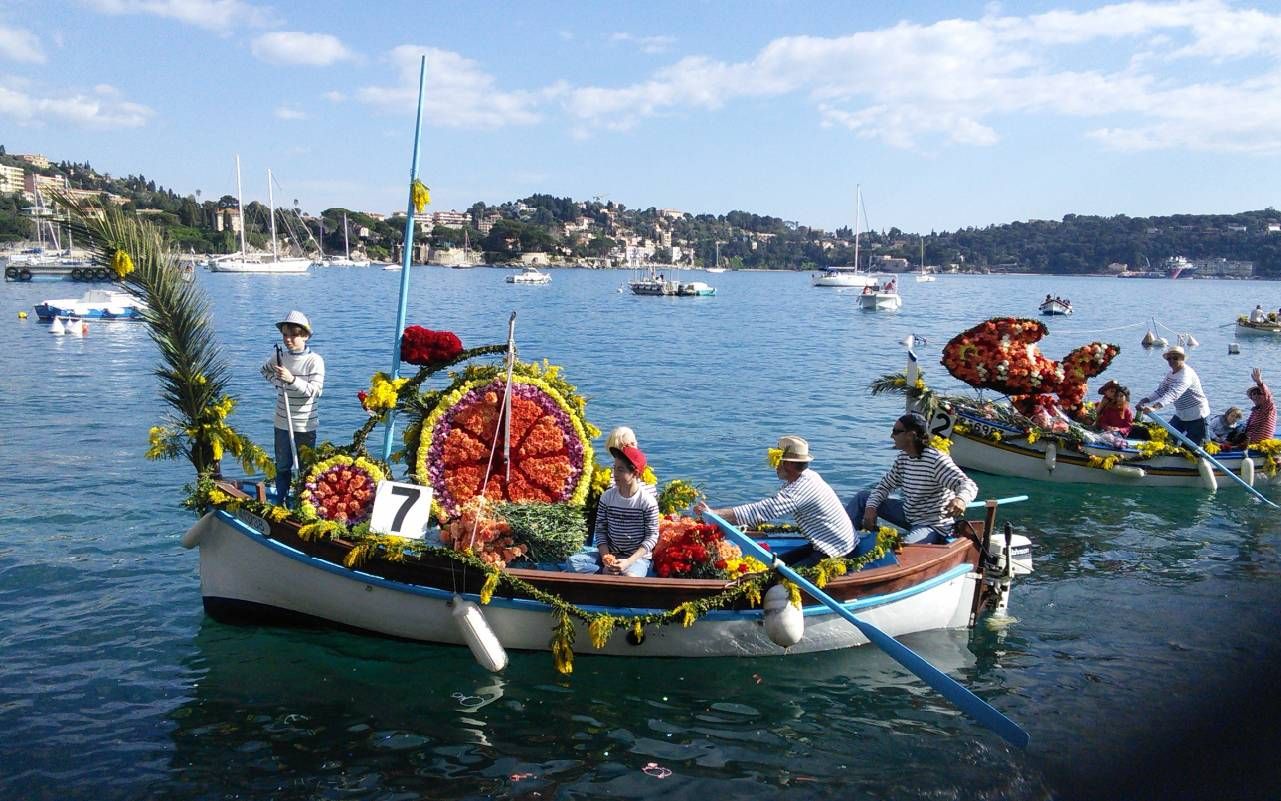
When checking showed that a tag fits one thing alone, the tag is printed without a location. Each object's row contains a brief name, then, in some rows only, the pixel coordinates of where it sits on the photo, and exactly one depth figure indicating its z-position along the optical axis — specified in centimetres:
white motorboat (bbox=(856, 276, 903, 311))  7494
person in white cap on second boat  1572
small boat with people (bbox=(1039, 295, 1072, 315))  7144
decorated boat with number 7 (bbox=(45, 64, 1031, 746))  832
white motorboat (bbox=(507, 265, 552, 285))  11906
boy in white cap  953
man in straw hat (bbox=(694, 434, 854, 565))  848
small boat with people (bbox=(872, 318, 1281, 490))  1440
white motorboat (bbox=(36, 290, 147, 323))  4319
